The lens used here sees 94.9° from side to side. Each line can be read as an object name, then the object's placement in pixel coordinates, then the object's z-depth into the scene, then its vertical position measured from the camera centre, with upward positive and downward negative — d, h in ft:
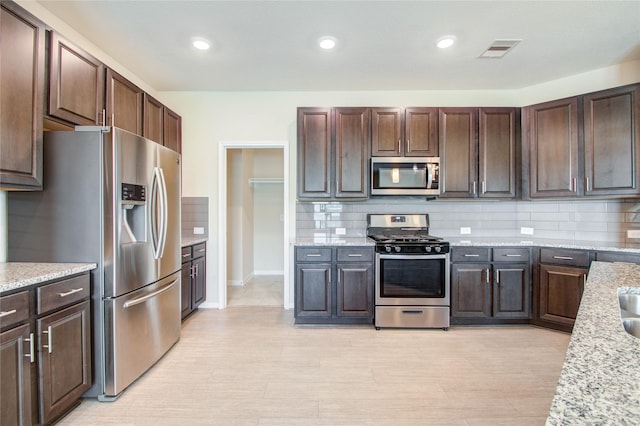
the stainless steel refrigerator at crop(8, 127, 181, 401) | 6.26 -0.18
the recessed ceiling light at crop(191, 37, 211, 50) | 8.58 +5.15
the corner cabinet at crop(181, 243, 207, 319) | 10.44 -2.32
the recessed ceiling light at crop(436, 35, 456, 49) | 8.45 +5.10
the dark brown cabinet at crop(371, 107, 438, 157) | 11.11 +3.17
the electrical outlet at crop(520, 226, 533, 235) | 11.90 -0.65
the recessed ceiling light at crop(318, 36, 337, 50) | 8.44 +5.10
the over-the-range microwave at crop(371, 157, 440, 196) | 10.99 +1.49
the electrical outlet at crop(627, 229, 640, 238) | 10.00 -0.63
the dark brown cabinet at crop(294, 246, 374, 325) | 10.31 -2.37
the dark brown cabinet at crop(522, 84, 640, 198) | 9.21 +2.36
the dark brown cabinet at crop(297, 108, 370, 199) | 11.10 +2.52
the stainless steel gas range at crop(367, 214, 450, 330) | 10.10 -2.38
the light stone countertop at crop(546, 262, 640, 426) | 1.76 -1.19
